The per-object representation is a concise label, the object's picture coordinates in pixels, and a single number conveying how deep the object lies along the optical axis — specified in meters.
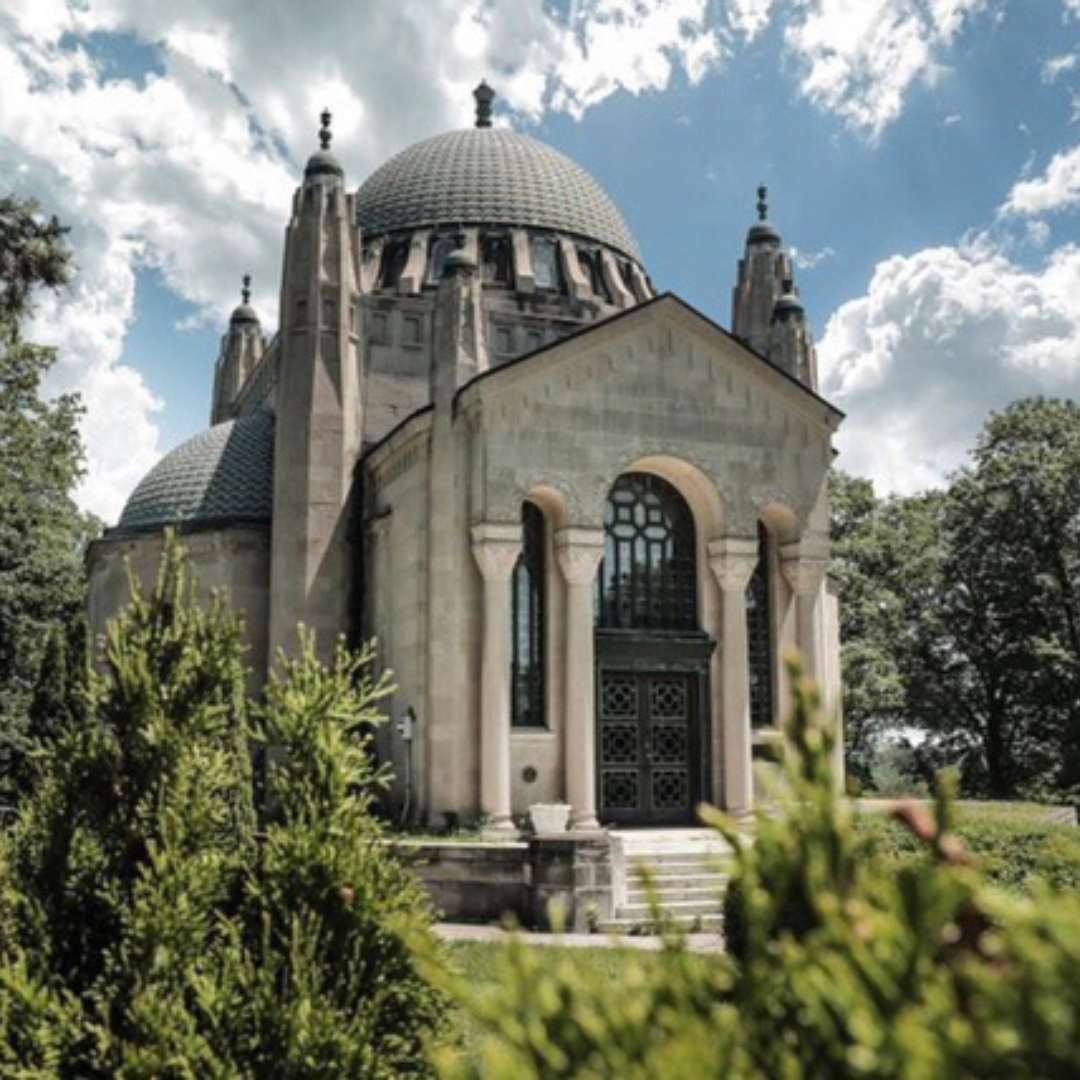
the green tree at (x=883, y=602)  43.25
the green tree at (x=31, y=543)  29.79
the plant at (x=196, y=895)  6.09
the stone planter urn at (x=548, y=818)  20.50
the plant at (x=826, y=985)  2.29
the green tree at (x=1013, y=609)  41.50
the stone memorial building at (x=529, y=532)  22.94
